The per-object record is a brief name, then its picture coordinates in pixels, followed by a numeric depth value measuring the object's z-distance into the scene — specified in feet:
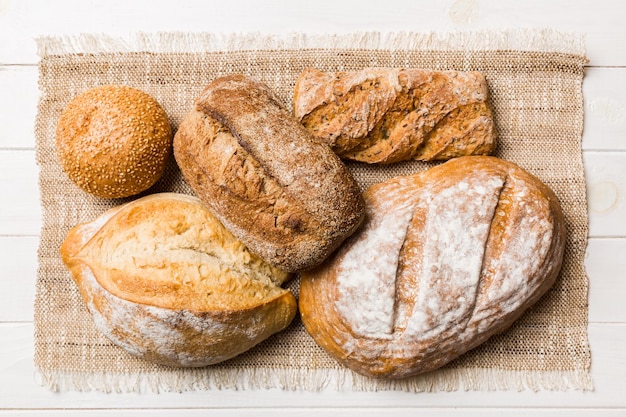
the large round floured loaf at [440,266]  3.41
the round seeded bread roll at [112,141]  3.39
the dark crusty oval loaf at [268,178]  3.32
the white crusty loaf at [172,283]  3.38
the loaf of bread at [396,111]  3.47
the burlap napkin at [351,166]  3.61
